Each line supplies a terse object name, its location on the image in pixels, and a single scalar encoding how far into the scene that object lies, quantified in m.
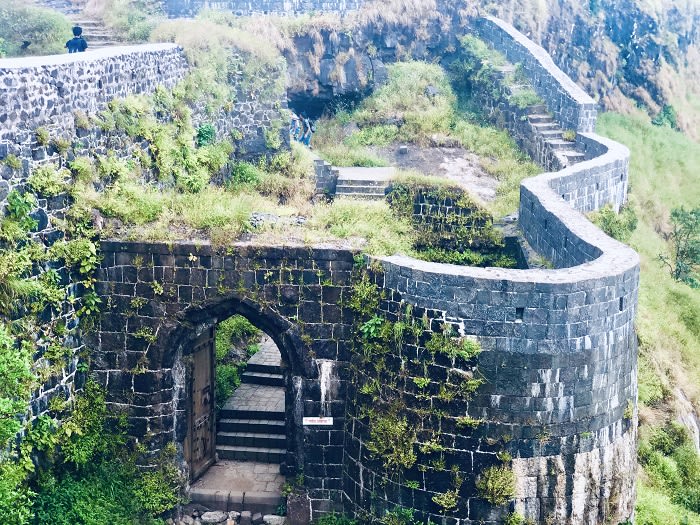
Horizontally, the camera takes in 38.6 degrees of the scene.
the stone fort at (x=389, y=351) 12.67
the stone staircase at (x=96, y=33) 22.20
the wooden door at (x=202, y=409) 15.68
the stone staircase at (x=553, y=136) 22.30
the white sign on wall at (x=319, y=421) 14.46
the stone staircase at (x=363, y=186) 20.27
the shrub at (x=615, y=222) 20.17
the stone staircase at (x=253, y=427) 16.61
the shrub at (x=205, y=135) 19.25
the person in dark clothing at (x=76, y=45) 18.77
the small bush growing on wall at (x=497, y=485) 12.74
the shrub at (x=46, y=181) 13.40
